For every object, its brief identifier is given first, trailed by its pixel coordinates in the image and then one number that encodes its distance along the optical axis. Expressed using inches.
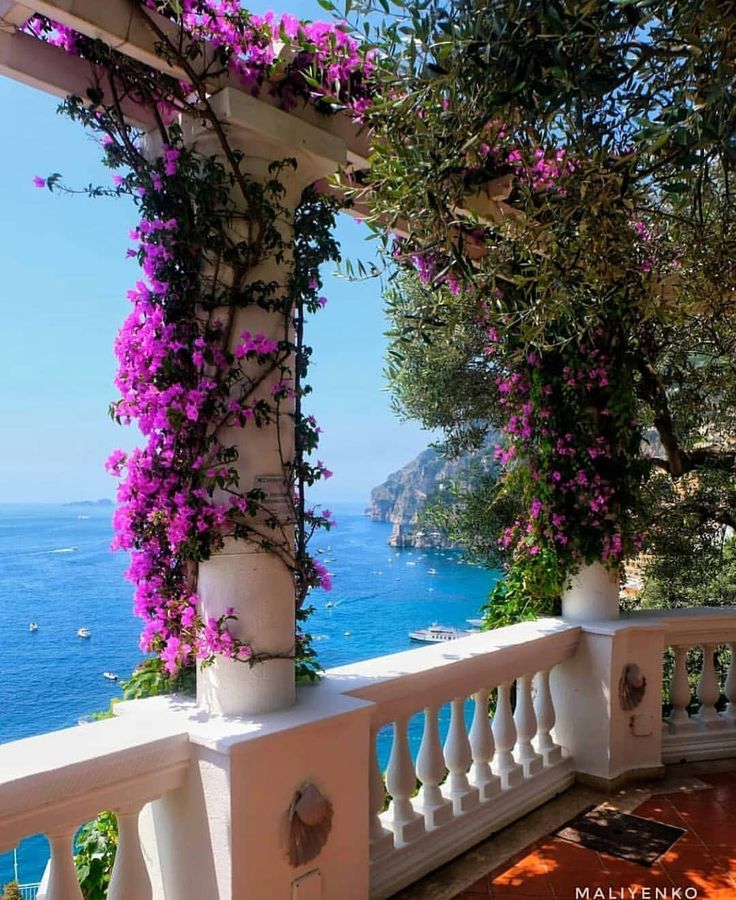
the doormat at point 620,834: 105.7
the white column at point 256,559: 77.5
